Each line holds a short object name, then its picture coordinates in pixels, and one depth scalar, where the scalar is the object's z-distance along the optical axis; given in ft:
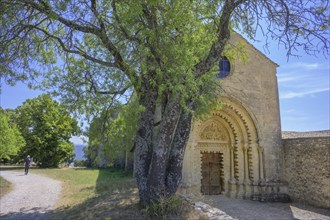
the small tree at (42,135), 98.78
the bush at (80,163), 128.40
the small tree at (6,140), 70.81
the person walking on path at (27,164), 68.27
